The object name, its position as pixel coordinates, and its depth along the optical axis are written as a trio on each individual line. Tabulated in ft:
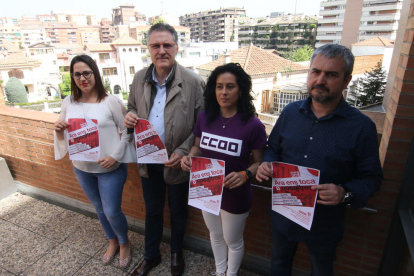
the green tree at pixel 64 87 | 143.03
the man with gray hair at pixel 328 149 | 4.19
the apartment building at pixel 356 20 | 197.77
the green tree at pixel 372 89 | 69.56
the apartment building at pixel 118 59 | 140.46
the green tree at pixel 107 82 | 127.44
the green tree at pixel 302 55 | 199.78
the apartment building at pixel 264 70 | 81.51
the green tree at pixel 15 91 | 94.79
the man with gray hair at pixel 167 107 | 5.97
